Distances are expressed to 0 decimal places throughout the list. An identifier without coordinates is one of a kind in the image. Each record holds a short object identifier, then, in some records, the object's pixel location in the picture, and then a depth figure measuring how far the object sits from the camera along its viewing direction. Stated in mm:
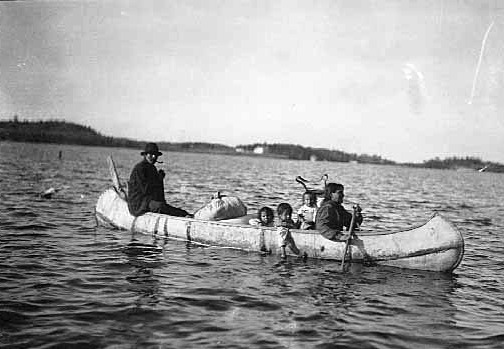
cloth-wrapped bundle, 12164
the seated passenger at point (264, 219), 11822
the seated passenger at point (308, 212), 11586
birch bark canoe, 10016
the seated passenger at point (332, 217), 10344
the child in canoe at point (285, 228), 10766
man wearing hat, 12752
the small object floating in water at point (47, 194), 20922
